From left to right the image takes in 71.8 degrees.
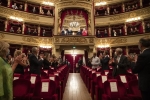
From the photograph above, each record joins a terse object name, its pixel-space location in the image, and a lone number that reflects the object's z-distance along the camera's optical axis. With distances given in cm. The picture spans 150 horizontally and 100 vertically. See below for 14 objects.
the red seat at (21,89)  180
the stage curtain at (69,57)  1338
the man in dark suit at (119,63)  250
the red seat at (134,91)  177
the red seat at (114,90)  184
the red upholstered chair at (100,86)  222
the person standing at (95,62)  485
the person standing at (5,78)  106
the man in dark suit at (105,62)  415
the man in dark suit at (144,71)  130
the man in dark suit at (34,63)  276
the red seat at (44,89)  186
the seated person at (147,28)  906
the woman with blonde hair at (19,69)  245
